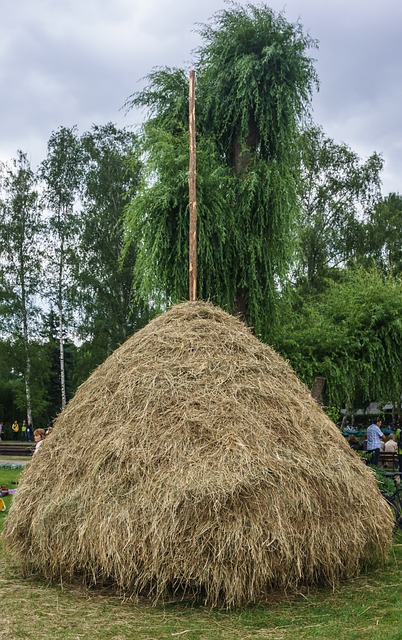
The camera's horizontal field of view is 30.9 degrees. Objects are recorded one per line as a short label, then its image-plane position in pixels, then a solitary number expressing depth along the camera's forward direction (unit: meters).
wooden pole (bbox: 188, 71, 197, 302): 9.87
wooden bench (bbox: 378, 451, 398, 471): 17.25
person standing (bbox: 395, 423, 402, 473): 14.63
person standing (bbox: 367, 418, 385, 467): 17.39
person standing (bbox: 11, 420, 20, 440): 35.34
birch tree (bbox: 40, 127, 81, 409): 29.98
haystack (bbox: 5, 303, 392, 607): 6.41
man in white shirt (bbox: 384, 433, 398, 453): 18.91
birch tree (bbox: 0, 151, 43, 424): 30.69
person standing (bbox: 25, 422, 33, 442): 32.16
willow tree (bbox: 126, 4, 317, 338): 15.25
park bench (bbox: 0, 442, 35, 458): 22.25
